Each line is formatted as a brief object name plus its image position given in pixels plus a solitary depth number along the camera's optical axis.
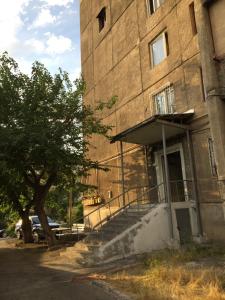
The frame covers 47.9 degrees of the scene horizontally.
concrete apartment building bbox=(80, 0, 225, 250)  9.19
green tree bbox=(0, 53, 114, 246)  11.10
